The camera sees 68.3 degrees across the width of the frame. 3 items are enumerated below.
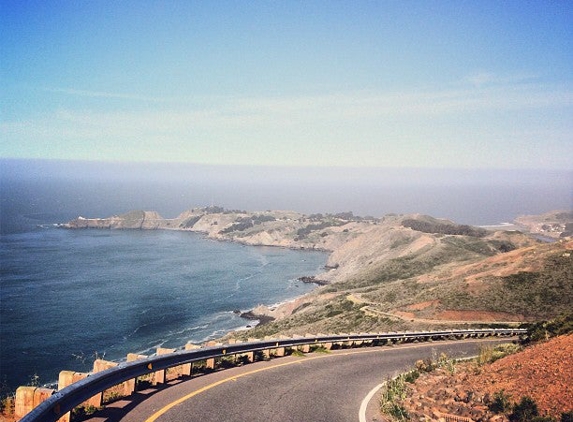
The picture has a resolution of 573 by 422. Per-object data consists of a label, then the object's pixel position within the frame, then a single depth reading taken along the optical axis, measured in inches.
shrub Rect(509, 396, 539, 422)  305.3
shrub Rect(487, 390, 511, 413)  328.2
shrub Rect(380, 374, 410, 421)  350.7
